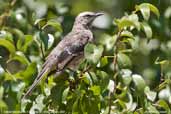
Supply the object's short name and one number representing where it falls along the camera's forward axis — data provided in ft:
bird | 28.63
